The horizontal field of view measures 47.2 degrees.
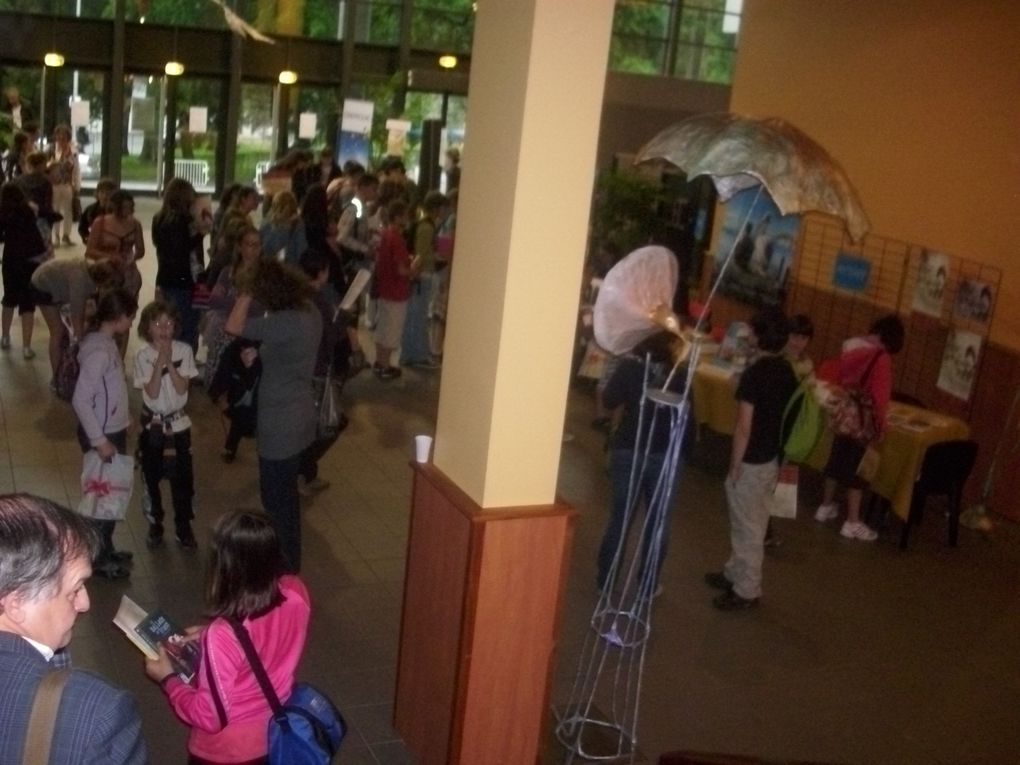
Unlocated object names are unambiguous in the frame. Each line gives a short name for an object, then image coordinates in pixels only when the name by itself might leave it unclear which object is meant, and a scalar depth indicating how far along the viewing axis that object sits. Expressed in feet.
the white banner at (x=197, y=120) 65.92
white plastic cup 14.84
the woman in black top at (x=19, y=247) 31.19
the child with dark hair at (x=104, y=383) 18.16
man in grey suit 6.35
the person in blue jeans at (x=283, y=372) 17.81
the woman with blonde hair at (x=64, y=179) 50.98
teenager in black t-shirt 19.63
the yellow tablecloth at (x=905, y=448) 24.90
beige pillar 12.32
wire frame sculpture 15.87
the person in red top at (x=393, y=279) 34.14
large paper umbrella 15.06
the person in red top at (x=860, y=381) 24.77
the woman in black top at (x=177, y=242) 30.17
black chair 24.99
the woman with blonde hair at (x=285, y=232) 33.45
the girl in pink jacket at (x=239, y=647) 10.34
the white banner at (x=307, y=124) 69.15
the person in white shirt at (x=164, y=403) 19.39
